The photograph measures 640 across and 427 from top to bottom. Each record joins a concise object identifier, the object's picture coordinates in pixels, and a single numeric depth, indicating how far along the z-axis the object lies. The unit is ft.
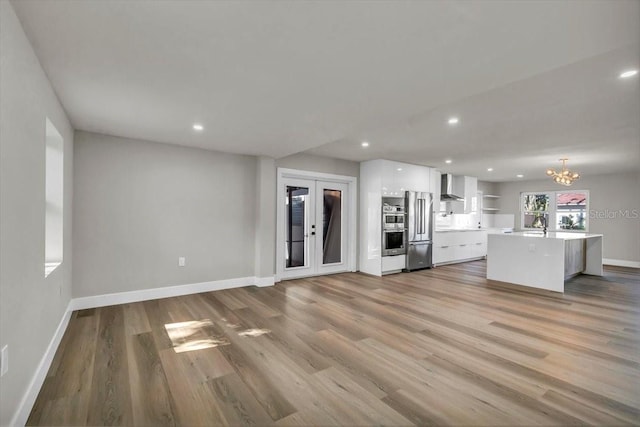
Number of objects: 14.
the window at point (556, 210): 28.43
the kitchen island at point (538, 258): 16.40
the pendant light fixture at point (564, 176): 19.67
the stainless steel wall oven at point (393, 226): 20.76
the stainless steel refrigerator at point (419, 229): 21.98
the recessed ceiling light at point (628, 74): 8.03
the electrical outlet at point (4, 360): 4.91
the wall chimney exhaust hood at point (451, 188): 26.66
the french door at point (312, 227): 18.76
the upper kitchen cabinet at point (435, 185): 23.88
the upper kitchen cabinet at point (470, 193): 28.45
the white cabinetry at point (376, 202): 20.54
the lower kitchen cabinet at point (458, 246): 24.52
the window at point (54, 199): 9.91
